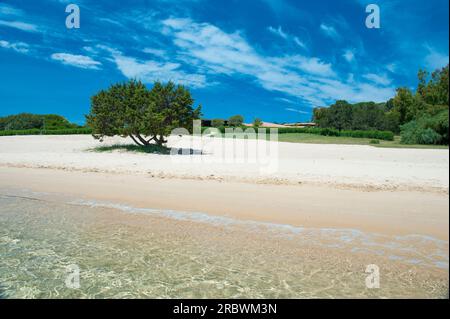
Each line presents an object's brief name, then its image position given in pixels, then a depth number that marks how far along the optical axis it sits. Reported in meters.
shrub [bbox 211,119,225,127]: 87.84
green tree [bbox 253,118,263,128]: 96.97
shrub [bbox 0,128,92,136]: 40.78
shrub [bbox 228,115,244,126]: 105.18
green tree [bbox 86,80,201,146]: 22.28
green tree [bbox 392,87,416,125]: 52.90
